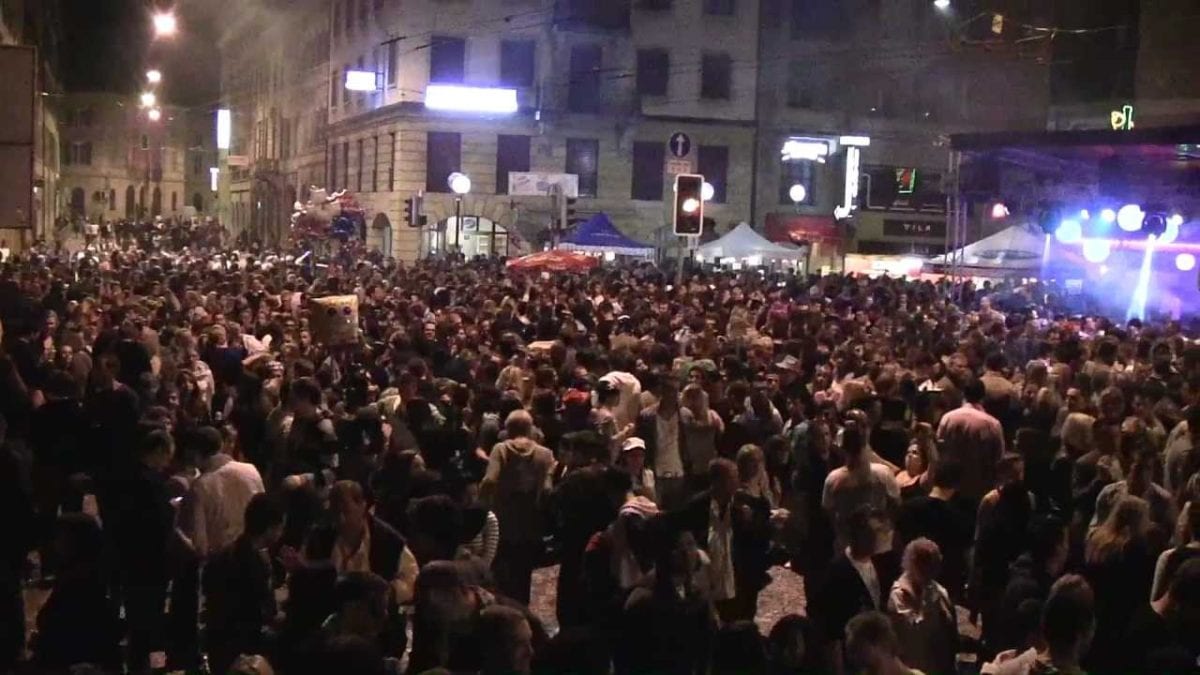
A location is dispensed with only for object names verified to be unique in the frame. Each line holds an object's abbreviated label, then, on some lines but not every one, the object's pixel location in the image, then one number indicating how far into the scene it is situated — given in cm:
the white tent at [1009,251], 3080
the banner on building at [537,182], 4347
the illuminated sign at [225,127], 7995
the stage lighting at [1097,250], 2775
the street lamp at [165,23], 2159
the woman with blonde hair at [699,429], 926
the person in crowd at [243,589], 606
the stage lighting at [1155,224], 1994
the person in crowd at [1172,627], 558
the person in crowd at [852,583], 582
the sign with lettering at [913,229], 5097
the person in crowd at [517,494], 786
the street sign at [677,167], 1567
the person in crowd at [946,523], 744
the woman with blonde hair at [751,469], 766
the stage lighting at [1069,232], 2448
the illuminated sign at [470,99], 4356
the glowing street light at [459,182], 3738
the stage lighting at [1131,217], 2056
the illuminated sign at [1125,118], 2644
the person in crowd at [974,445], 870
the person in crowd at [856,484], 763
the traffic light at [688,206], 1495
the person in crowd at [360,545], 607
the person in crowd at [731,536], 688
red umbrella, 2805
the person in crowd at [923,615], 576
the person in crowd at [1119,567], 613
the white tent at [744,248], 3731
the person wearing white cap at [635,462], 771
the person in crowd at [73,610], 565
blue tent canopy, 3522
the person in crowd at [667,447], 924
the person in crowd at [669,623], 564
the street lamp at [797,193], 4762
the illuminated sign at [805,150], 4878
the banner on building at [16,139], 883
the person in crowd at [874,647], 478
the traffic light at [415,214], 3894
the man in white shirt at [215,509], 711
